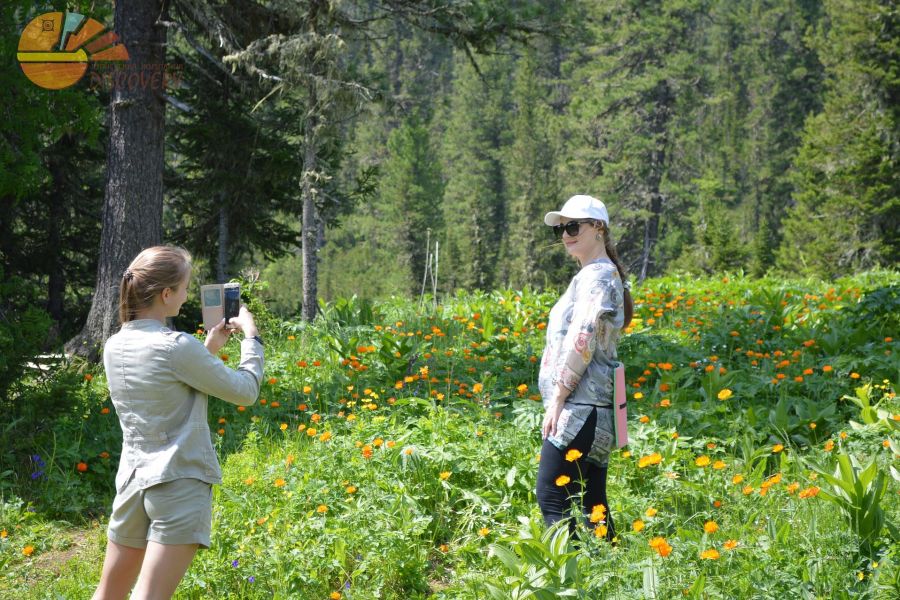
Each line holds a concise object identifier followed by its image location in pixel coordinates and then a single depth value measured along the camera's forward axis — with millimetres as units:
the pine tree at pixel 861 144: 23250
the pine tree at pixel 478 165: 53719
